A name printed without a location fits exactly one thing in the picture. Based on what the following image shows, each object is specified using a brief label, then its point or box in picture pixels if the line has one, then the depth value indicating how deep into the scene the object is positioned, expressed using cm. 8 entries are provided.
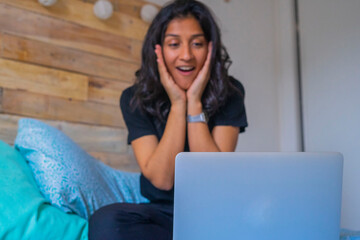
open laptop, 71
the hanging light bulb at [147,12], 218
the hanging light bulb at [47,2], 182
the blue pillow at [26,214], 107
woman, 133
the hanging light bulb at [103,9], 197
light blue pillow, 127
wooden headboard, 173
